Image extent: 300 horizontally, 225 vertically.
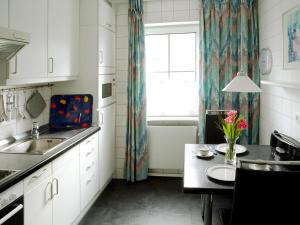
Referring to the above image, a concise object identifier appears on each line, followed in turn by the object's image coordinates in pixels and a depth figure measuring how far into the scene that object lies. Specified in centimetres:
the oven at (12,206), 169
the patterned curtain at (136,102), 396
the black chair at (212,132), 333
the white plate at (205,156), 258
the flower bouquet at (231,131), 238
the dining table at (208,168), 195
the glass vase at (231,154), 243
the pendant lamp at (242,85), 231
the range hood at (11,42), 183
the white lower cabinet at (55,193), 205
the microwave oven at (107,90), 360
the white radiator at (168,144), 414
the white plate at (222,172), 207
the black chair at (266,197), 165
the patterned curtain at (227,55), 371
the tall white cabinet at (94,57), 344
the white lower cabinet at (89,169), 299
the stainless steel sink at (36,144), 267
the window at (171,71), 418
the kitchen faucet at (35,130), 290
